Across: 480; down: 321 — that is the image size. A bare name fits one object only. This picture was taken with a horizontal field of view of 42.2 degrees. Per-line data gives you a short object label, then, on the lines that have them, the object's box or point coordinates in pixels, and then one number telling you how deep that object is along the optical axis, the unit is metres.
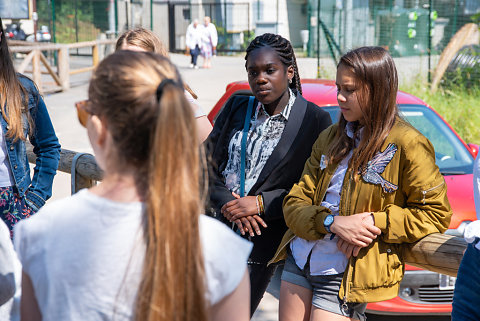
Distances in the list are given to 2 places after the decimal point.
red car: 4.56
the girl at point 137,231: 1.46
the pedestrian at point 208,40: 23.77
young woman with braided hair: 3.01
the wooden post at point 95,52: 18.94
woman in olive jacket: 2.48
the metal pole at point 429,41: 12.91
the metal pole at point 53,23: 23.69
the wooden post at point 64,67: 16.55
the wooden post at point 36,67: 15.06
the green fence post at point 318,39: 15.47
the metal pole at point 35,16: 22.00
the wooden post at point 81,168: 3.95
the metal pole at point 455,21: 15.35
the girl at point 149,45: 3.23
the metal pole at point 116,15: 24.13
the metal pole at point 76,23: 26.14
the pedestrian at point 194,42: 23.42
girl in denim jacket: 3.11
